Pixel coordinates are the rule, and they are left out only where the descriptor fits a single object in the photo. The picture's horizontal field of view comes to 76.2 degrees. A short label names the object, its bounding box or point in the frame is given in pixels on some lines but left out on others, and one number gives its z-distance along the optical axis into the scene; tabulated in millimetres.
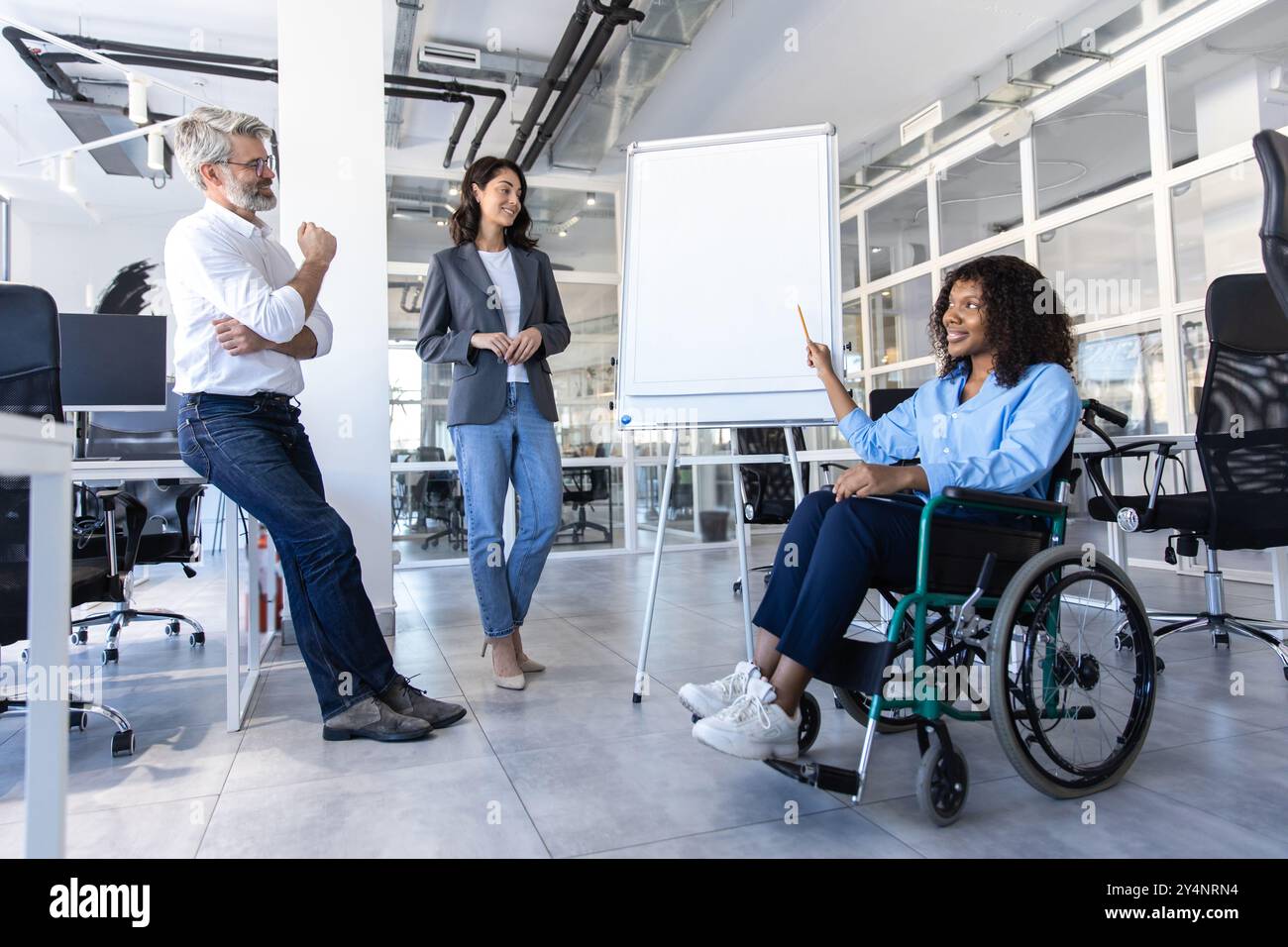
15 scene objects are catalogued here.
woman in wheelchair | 1541
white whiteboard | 2240
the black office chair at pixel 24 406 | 1797
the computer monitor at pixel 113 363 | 3250
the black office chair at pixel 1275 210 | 1142
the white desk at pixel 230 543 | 2027
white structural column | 3328
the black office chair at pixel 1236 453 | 2598
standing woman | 2449
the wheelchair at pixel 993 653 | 1461
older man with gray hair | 1880
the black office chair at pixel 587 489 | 6641
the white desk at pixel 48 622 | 831
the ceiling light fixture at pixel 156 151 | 4613
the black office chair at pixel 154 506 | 3248
